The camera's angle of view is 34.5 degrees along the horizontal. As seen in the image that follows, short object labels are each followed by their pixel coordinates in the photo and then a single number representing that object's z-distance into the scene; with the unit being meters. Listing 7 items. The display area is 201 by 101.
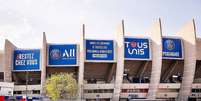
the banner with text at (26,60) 76.81
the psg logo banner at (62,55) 76.12
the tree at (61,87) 68.44
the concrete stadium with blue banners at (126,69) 75.00
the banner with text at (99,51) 75.94
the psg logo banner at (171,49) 77.75
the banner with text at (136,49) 76.44
